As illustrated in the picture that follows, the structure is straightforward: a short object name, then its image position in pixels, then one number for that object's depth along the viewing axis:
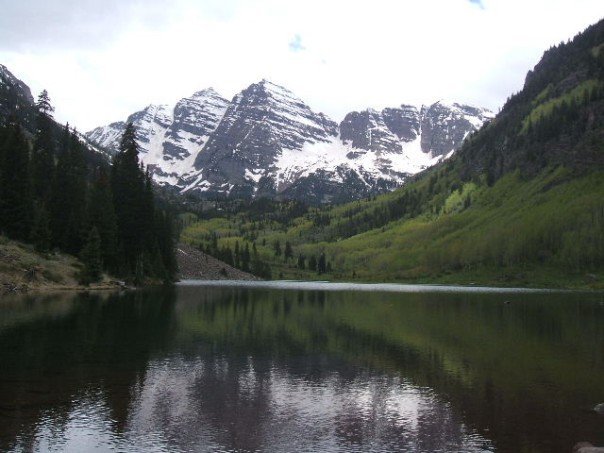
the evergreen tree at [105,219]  132.25
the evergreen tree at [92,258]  119.41
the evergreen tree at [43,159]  141.12
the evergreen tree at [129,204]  148.50
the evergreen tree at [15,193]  116.75
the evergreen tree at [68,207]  130.38
